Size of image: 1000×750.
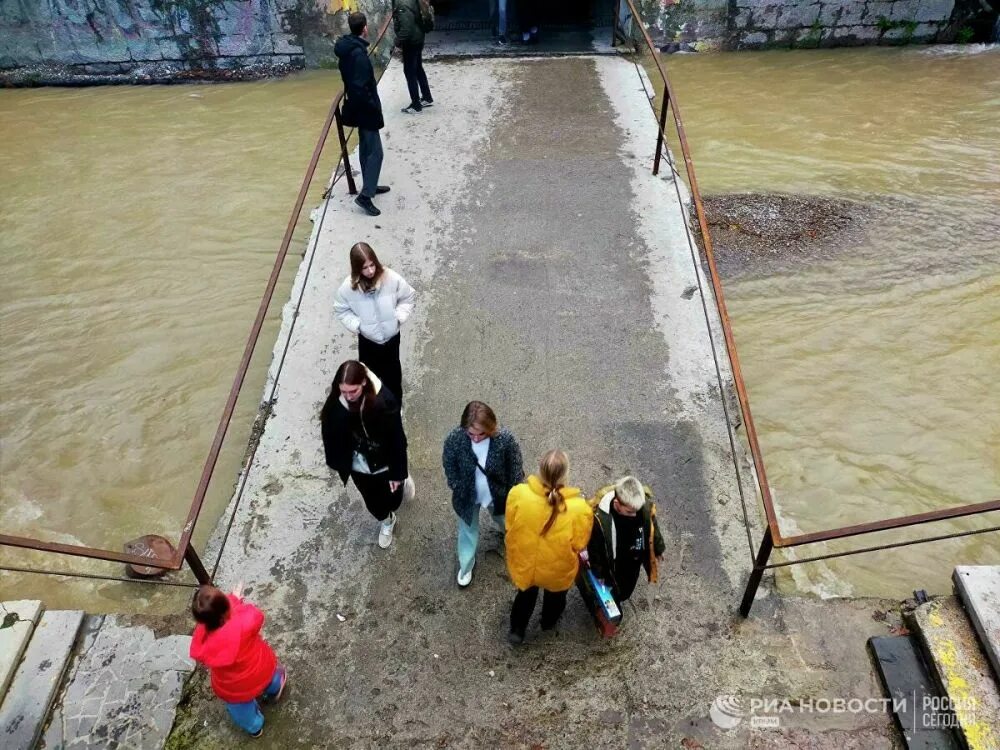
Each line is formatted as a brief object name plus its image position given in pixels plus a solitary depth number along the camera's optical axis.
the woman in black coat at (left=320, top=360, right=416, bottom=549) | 3.33
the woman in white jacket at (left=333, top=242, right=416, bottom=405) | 3.97
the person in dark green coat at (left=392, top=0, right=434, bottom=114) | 7.50
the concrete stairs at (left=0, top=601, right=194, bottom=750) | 3.25
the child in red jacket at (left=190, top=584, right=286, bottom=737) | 2.80
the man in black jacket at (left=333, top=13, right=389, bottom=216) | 5.78
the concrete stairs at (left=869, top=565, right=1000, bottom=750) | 3.10
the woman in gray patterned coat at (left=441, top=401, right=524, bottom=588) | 3.14
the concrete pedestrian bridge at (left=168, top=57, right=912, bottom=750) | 3.28
